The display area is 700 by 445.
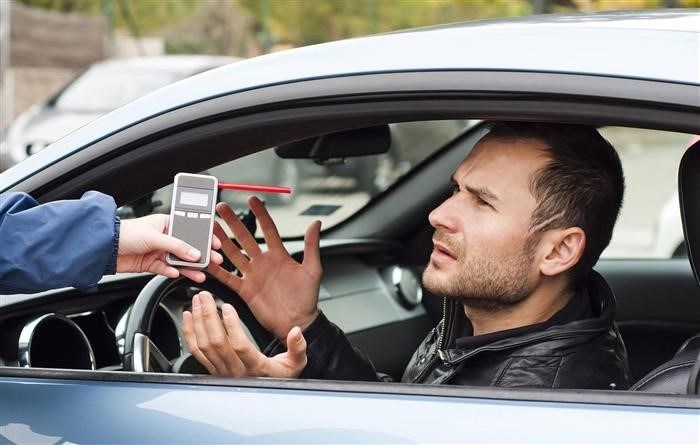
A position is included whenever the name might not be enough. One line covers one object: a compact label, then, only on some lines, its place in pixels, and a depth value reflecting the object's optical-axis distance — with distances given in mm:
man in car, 1894
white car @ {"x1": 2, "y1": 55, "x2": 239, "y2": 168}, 10951
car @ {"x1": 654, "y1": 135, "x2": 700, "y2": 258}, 5234
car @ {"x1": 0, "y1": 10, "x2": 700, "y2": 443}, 1472
